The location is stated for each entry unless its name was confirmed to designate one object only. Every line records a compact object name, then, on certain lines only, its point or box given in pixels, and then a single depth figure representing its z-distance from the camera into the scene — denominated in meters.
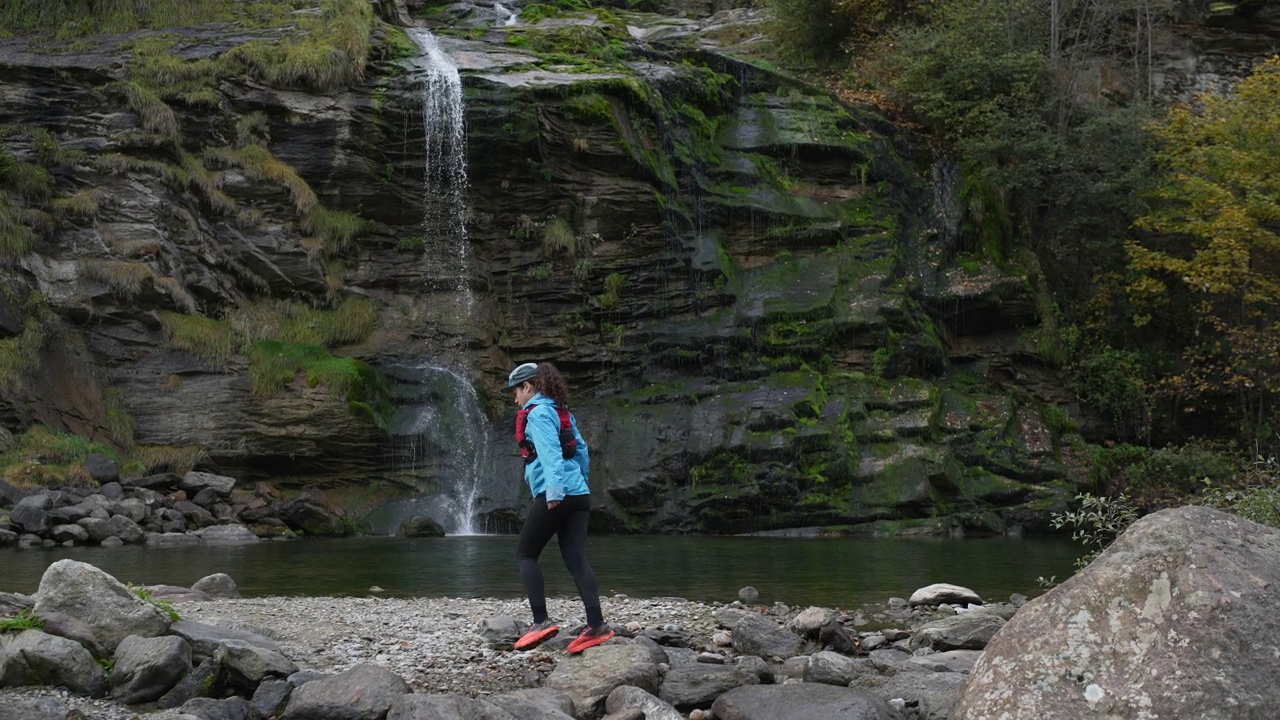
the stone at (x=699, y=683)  5.43
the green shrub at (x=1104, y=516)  7.44
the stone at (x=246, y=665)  5.29
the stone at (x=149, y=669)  5.12
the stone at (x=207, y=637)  5.52
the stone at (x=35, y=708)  4.66
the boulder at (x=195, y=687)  5.09
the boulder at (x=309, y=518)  18.78
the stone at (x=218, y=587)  9.05
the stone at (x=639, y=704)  4.98
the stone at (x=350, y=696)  4.71
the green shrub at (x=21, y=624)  5.39
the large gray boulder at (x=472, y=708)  4.53
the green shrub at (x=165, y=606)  5.85
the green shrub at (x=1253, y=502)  7.65
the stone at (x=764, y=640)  6.75
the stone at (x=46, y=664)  5.04
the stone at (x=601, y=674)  5.24
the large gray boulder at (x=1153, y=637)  3.66
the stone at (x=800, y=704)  4.84
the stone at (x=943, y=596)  9.27
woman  6.29
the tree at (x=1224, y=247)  21.52
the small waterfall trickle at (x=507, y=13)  31.42
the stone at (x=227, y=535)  16.56
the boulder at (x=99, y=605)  5.57
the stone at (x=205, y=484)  18.62
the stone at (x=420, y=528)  19.81
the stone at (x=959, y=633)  6.88
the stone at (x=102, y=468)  17.91
